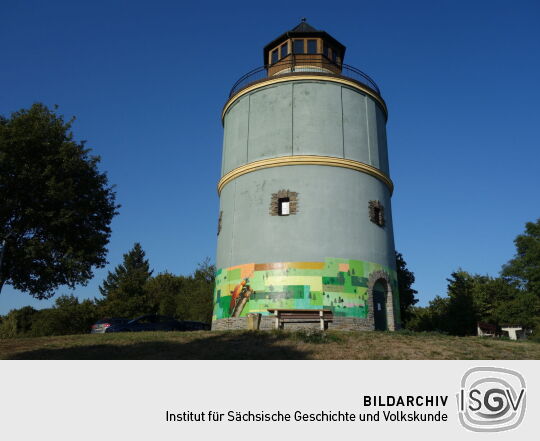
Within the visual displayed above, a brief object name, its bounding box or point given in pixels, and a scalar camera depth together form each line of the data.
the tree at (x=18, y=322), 40.19
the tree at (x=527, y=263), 39.41
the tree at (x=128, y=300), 50.00
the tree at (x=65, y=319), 44.56
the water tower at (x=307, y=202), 18.58
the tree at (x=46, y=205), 19.70
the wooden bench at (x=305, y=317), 15.70
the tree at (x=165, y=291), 54.84
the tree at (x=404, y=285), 32.97
